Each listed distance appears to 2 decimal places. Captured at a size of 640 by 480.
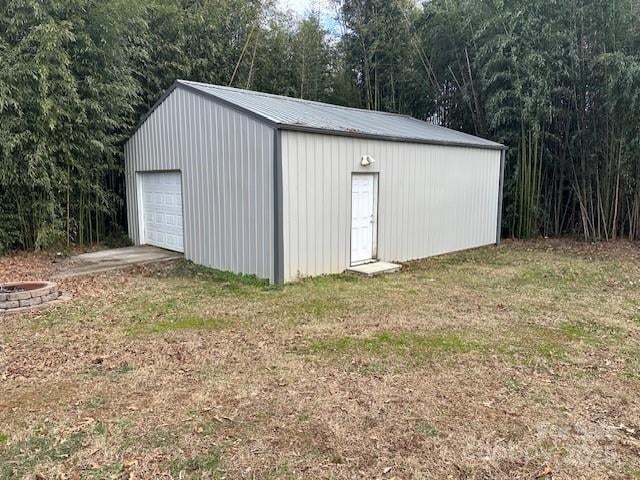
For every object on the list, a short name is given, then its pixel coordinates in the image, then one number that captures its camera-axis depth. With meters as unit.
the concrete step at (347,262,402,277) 7.28
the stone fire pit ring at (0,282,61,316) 5.13
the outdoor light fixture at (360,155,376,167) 7.54
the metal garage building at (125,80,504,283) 6.55
